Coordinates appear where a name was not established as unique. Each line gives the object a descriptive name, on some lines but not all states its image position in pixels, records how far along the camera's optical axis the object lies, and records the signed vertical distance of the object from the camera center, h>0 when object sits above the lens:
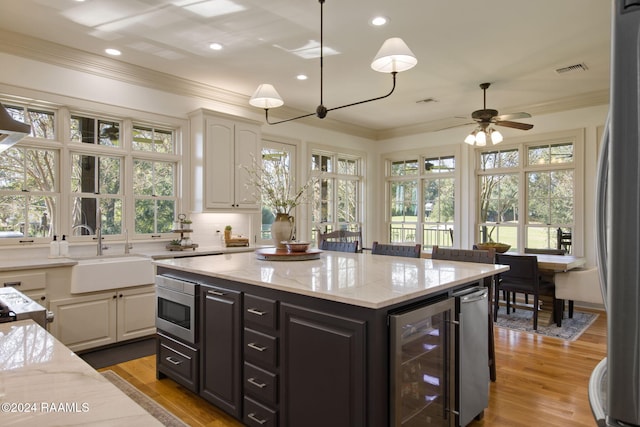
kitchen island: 1.70 -0.60
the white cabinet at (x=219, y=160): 4.78 +0.68
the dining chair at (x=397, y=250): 3.34 -0.32
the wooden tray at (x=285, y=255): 3.06 -0.33
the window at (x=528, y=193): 5.68 +0.33
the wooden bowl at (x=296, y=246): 3.20 -0.26
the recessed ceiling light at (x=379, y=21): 3.28 +1.64
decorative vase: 3.16 -0.11
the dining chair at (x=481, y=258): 2.85 -0.33
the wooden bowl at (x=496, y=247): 4.79 -0.40
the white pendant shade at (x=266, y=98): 3.13 +0.94
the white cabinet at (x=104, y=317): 3.47 -0.97
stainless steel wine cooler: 1.72 -0.75
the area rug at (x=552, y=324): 4.20 -1.27
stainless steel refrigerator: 0.60 -0.01
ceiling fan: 4.52 +1.06
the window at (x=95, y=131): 4.15 +0.91
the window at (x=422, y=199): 6.91 +0.28
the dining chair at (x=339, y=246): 4.04 -0.34
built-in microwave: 2.64 -0.67
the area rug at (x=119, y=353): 3.45 -1.29
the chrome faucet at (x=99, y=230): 4.10 -0.17
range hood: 1.35 +0.30
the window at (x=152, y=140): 4.60 +0.90
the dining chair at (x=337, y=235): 4.96 -0.28
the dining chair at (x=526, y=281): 4.29 -0.75
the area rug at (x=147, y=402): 2.43 -1.29
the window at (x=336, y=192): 6.72 +0.40
